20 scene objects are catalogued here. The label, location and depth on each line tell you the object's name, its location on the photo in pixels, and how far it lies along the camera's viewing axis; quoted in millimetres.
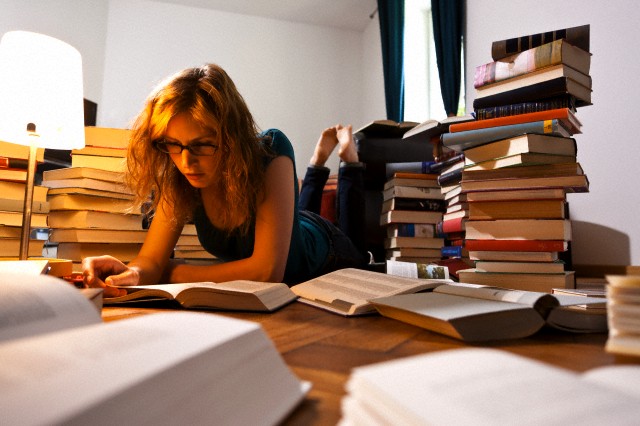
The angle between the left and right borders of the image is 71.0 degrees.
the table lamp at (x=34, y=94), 1258
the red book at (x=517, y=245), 1128
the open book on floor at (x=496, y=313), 590
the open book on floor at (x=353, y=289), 806
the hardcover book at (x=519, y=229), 1130
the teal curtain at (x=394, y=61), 3664
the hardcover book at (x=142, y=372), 218
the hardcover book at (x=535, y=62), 1131
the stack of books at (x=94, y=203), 1600
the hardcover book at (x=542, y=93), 1136
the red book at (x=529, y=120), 1114
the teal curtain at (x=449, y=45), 2875
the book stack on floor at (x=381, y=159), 2307
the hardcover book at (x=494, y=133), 1105
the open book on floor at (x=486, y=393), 207
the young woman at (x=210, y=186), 1125
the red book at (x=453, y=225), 1654
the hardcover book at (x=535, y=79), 1135
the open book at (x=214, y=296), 815
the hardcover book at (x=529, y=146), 1104
